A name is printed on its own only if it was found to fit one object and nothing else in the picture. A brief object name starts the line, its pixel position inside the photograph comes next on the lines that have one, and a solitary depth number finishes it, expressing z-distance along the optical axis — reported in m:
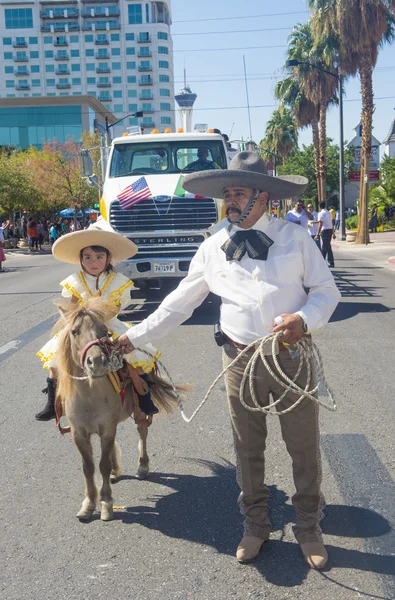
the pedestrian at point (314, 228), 19.56
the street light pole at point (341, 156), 33.38
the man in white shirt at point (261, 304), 3.65
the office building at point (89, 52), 128.25
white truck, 11.95
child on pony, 4.70
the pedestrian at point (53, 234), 43.25
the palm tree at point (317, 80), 39.19
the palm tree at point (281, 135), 70.38
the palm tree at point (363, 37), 29.30
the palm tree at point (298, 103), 46.25
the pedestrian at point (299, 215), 17.78
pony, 4.11
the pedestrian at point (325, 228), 19.31
